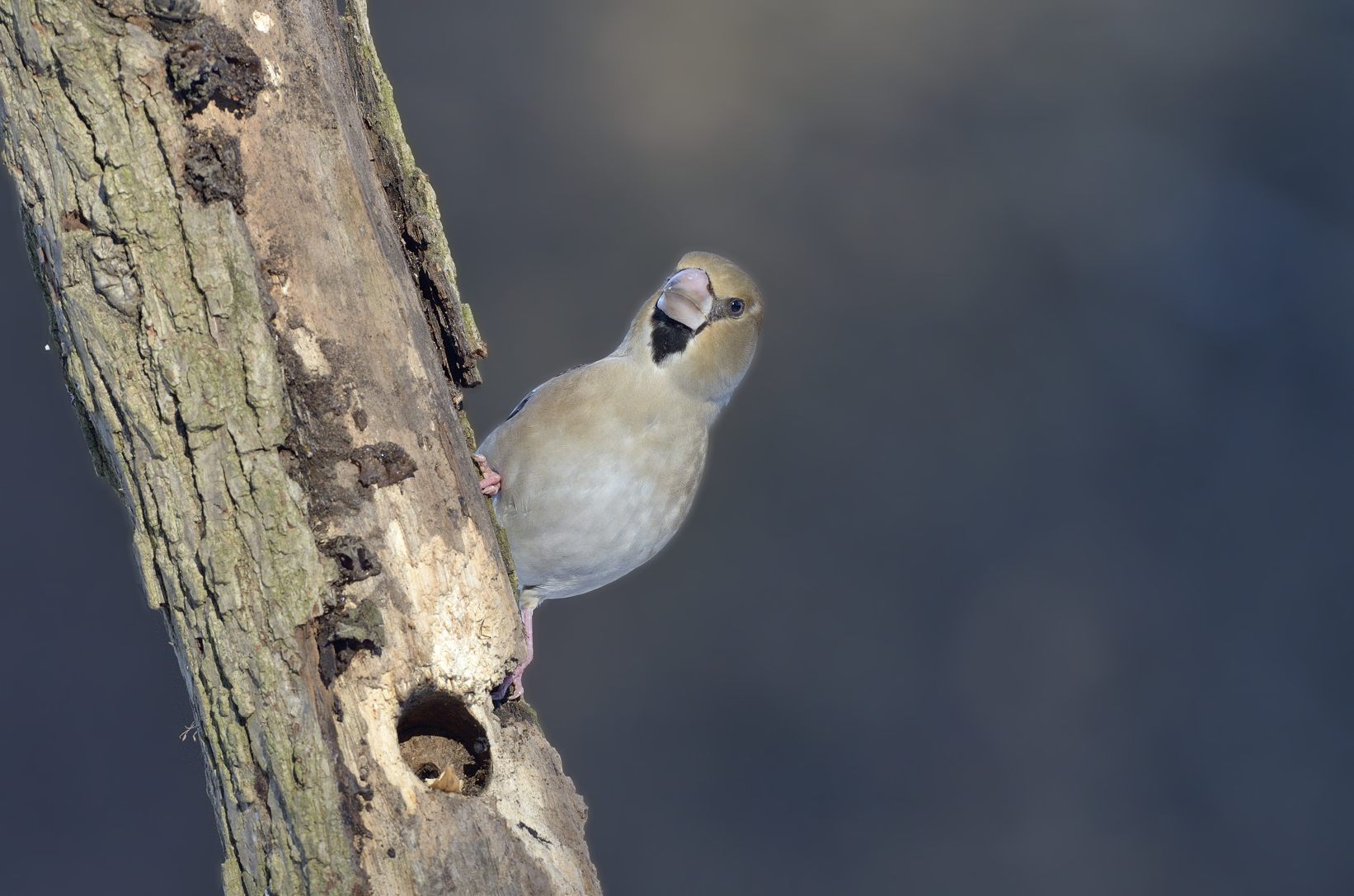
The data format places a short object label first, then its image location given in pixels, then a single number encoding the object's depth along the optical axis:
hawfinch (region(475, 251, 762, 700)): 7.53
